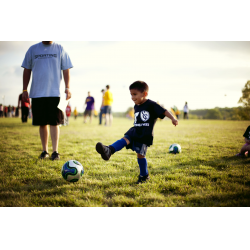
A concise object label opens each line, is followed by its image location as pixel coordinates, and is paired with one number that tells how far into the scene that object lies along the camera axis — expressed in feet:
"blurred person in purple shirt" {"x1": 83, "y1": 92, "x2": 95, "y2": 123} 43.29
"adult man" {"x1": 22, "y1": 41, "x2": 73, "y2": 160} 11.74
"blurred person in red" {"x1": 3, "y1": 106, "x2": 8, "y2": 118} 93.15
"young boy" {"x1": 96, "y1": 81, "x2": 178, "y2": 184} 8.31
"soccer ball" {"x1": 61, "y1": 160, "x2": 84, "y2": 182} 8.18
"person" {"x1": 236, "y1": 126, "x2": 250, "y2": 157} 12.39
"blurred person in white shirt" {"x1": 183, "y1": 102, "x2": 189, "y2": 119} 78.65
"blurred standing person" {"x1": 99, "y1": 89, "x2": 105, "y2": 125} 46.83
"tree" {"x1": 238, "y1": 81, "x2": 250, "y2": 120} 84.66
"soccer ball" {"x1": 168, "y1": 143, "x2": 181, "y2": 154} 14.15
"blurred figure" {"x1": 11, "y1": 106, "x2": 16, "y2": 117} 98.99
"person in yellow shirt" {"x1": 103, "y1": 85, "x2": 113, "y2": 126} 37.37
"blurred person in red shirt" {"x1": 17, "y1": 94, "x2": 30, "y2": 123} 33.65
